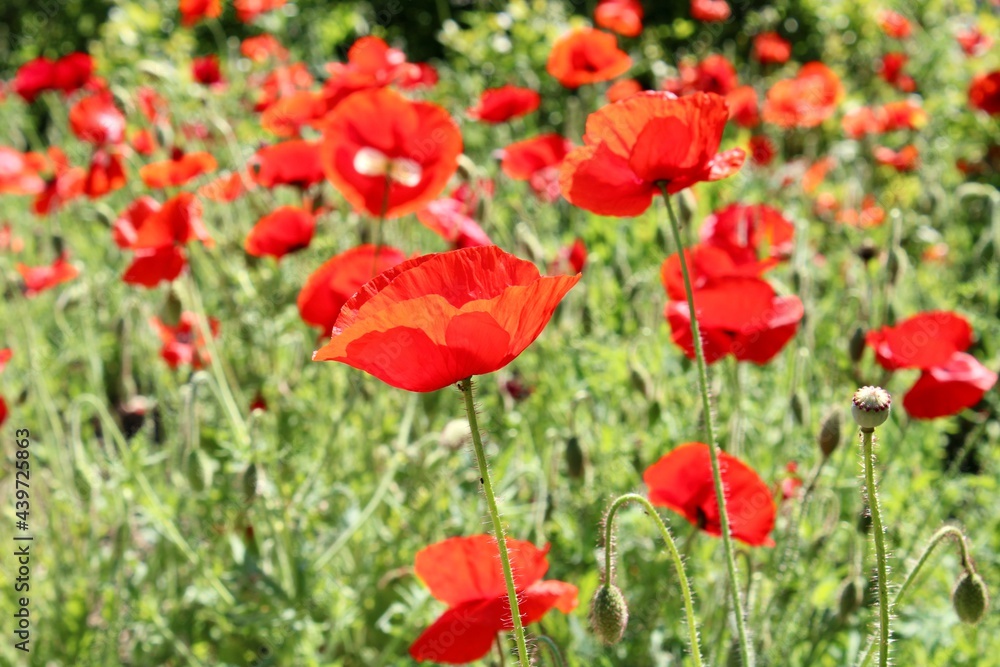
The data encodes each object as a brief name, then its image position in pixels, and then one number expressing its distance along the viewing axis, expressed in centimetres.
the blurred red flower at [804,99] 369
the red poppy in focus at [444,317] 83
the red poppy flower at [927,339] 155
